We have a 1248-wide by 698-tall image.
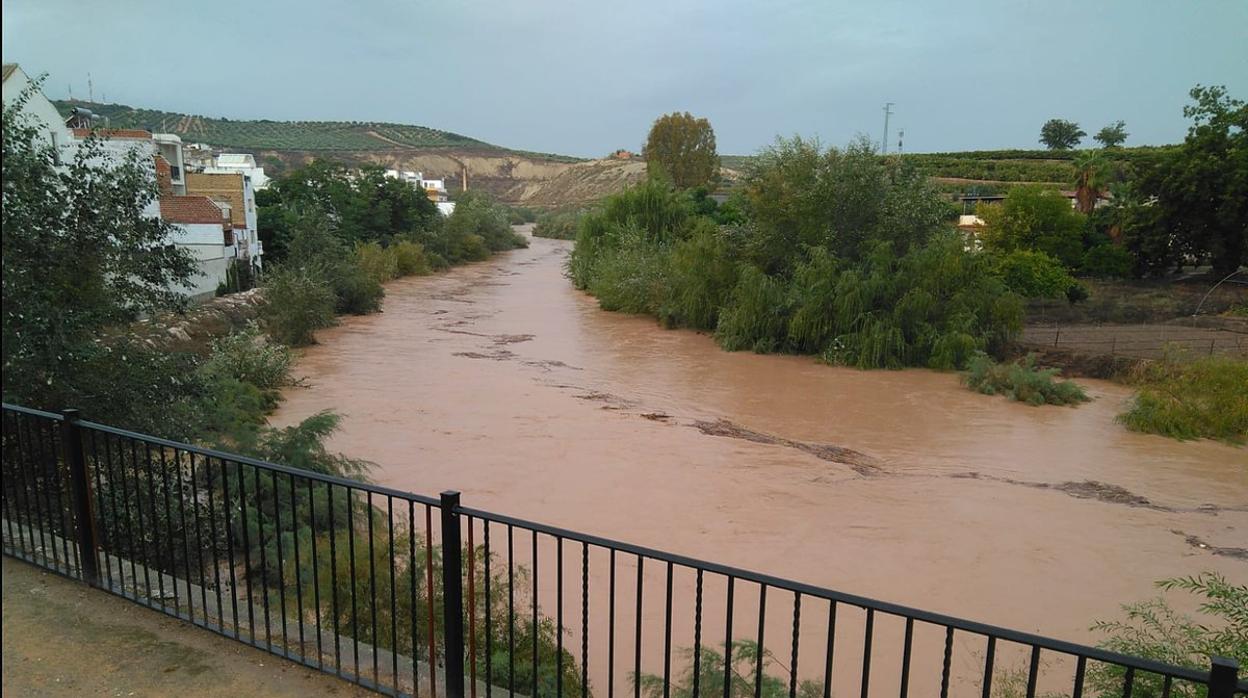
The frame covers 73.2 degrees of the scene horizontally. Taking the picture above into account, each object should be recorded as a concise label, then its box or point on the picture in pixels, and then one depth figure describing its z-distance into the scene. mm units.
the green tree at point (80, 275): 6305
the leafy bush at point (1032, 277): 28938
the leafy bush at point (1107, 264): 34125
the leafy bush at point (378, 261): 34344
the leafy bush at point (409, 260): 45047
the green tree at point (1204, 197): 32250
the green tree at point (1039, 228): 33844
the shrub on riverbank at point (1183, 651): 4359
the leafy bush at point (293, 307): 22766
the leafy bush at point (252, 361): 16109
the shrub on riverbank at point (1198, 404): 15039
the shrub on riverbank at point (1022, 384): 17719
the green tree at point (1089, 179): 42312
